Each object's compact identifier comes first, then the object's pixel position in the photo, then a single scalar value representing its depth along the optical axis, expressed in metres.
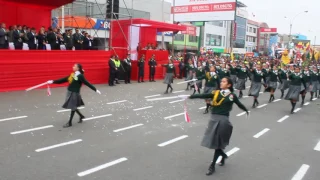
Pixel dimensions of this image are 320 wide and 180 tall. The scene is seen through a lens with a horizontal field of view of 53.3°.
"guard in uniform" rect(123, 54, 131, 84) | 19.90
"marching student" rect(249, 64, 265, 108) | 13.67
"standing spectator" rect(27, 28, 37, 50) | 15.64
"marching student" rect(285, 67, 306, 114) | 12.80
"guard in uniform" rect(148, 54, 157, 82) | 21.77
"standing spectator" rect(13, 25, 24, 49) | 14.99
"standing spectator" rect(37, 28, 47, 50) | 16.20
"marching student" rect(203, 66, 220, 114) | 11.45
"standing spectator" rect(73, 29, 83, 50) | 18.17
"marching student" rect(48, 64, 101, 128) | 8.83
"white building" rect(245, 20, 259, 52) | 79.06
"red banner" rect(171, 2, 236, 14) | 26.36
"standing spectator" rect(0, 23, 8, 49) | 14.32
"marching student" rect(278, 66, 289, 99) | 15.57
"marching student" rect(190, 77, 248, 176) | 5.82
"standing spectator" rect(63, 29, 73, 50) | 17.53
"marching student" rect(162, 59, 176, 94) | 16.53
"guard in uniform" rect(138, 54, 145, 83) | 20.86
